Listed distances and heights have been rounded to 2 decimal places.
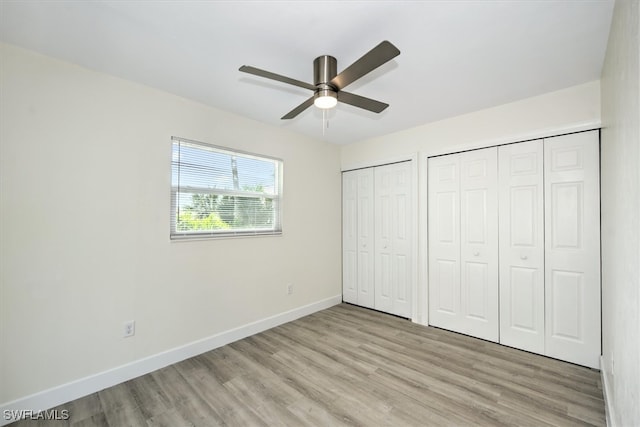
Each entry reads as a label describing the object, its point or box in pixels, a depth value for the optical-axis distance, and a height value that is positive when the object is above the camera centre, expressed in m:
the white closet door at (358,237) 3.96 -0.32
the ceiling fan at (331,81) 1.55 +0.84
